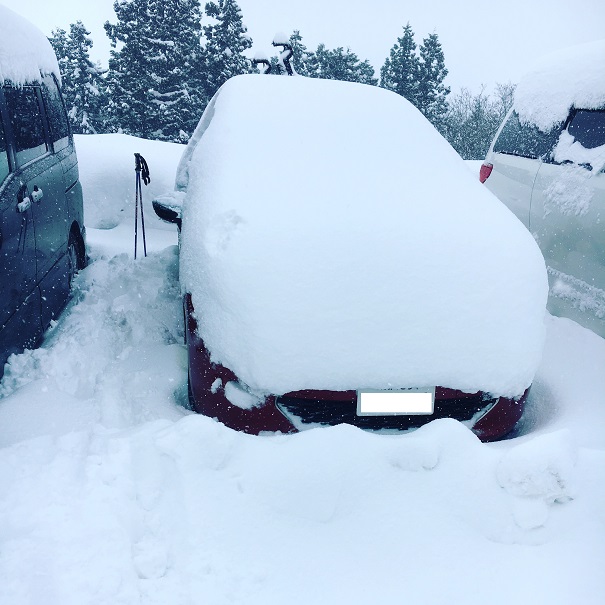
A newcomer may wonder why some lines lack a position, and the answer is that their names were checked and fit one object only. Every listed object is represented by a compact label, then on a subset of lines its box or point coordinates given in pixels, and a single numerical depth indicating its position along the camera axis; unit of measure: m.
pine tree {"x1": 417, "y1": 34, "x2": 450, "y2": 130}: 34.81
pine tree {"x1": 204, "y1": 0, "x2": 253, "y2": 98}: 30.72
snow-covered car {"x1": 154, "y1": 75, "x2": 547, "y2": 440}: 2.08
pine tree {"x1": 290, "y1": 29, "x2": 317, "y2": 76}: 36.78
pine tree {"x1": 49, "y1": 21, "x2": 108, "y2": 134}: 33.41
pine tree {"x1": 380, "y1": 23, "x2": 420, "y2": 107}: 35.12
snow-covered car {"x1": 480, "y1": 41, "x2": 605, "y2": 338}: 3.46
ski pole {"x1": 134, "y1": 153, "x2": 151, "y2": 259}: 5.27
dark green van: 2.69
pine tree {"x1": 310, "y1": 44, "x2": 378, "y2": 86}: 38.16
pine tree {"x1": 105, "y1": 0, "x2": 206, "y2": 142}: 29.55
